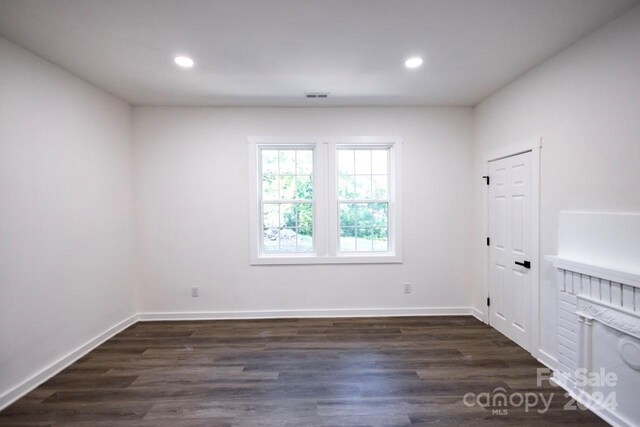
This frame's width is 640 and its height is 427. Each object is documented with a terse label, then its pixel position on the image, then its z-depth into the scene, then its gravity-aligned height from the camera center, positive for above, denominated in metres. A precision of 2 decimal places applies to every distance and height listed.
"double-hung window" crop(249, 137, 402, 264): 3.52 +0.13
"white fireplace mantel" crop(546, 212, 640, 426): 1.70 -0.66
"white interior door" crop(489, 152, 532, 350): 2.64 -0.38
